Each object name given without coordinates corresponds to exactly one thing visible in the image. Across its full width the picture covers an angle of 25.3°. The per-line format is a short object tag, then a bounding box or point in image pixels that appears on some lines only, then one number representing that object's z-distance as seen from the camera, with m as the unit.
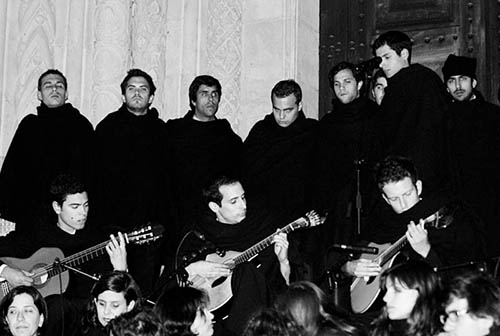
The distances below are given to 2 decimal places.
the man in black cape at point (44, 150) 8.14
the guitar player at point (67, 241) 7.14
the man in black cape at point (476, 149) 7.09
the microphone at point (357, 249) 6.25
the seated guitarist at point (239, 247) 6.67
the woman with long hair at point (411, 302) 5.42
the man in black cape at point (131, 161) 8.00
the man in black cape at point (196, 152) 8.09
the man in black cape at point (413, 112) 6.95
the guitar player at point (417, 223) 6.42
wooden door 8.48
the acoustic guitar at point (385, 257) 6.45
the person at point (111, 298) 6.53
